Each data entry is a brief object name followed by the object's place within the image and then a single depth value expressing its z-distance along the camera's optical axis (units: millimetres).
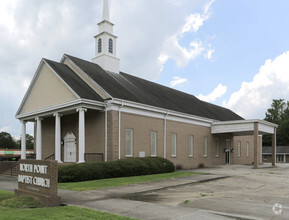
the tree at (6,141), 100962
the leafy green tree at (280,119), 77688
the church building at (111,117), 21109
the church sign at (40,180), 9992
